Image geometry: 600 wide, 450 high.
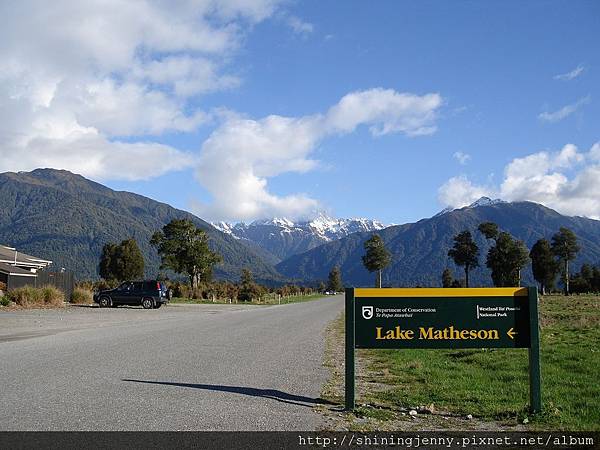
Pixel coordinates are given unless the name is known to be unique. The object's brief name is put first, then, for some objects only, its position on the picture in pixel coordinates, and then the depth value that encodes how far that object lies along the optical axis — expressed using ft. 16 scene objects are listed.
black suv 133.69
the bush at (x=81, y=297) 136.15
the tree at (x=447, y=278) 380.04
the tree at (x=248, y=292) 223.71
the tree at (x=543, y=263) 318.86
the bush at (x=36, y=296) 109.70
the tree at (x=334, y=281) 500.74
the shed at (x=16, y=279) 126.82
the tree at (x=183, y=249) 251.60
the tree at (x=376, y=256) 305.53
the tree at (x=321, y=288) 517.31
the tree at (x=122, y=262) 273.33
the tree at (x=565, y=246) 309.42
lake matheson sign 27.48
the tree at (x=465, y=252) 279.28
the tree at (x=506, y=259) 283.38
